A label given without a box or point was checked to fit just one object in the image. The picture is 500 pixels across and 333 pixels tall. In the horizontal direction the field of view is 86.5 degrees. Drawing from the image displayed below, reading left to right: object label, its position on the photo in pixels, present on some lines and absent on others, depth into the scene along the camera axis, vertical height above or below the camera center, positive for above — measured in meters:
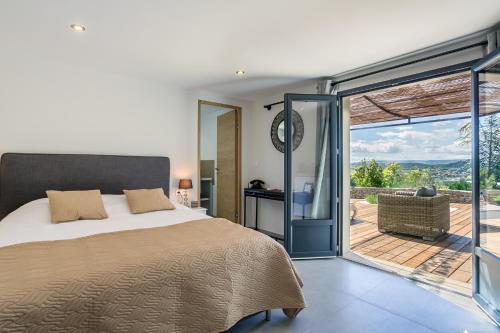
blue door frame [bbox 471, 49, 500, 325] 2.42 -0.26
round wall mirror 4.59 +0.61
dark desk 4.25 -0.51
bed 1.33 -0.63
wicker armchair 4.25 -0.81
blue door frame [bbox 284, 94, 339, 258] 3.65 -0.75
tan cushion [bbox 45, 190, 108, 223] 2.63 -0.42
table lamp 4.04 -0.28
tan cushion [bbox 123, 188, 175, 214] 3.13 -0.43
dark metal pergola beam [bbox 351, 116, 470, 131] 5.40 +1.00
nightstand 4.14 -0.68
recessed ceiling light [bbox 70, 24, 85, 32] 2.37 +1.25
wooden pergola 2.43 +1.12
